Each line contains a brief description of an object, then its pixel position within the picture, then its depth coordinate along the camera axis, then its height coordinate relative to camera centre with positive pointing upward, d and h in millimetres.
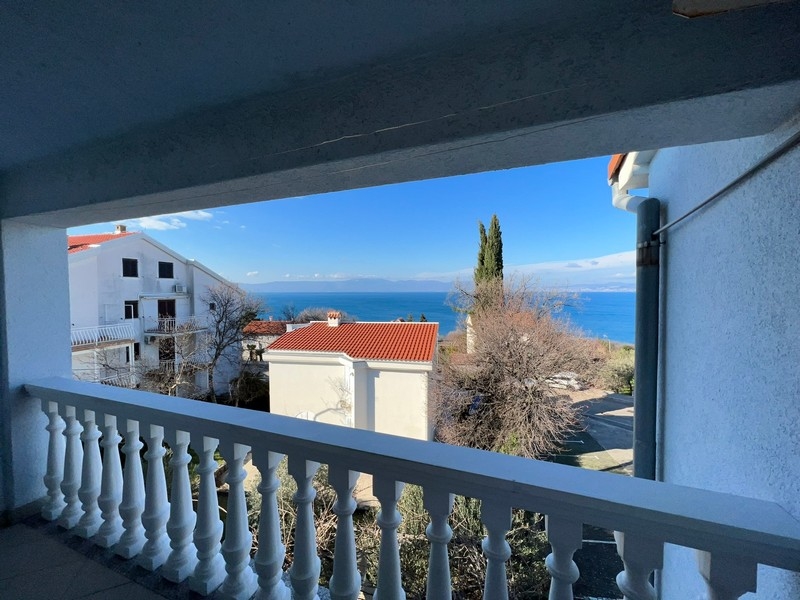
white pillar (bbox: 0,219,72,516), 1675 -255
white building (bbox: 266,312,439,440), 7668 -2189
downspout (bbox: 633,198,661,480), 1544 -268
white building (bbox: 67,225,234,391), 7652 -467
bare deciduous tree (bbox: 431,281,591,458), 7566 -2393
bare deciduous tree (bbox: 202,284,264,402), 9461 -929
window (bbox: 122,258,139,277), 8547 +602
